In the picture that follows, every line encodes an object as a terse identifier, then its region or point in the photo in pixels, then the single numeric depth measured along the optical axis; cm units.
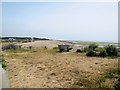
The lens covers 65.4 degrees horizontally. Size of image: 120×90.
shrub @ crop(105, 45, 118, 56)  776
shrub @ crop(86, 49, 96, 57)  756
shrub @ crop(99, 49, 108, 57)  749
